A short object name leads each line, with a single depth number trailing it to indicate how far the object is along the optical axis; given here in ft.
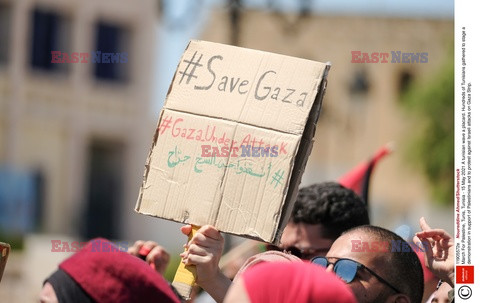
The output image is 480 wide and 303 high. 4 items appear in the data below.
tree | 146.19
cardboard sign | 20.22
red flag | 31.96
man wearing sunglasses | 20.79
